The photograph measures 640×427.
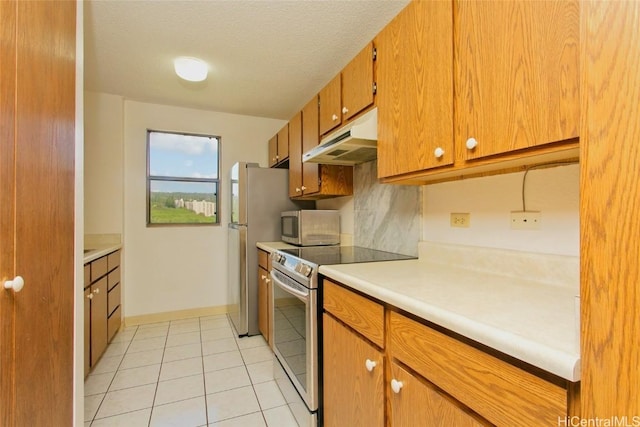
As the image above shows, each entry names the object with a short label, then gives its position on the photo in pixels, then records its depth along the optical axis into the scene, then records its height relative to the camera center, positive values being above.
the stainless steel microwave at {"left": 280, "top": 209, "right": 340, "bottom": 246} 2.54 -0.12
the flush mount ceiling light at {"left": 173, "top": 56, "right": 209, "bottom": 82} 2.29 +1.16
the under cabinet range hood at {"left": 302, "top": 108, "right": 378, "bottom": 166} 1.55 +0.41
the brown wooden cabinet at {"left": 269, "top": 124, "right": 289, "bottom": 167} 3.01 +0.73
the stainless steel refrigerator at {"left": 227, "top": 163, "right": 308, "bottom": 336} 2.82 -0.08
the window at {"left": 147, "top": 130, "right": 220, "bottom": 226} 3.30 +0.41
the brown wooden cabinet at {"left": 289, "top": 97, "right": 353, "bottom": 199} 2.38 +0.37
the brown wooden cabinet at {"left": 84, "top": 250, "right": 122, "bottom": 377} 2.01 -0.73
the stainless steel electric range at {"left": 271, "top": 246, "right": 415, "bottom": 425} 1.48 -0.56
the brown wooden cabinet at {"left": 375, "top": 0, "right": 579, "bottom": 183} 0.79 +0.42
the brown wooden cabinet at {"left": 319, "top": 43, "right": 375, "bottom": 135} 1.61 +0.75
